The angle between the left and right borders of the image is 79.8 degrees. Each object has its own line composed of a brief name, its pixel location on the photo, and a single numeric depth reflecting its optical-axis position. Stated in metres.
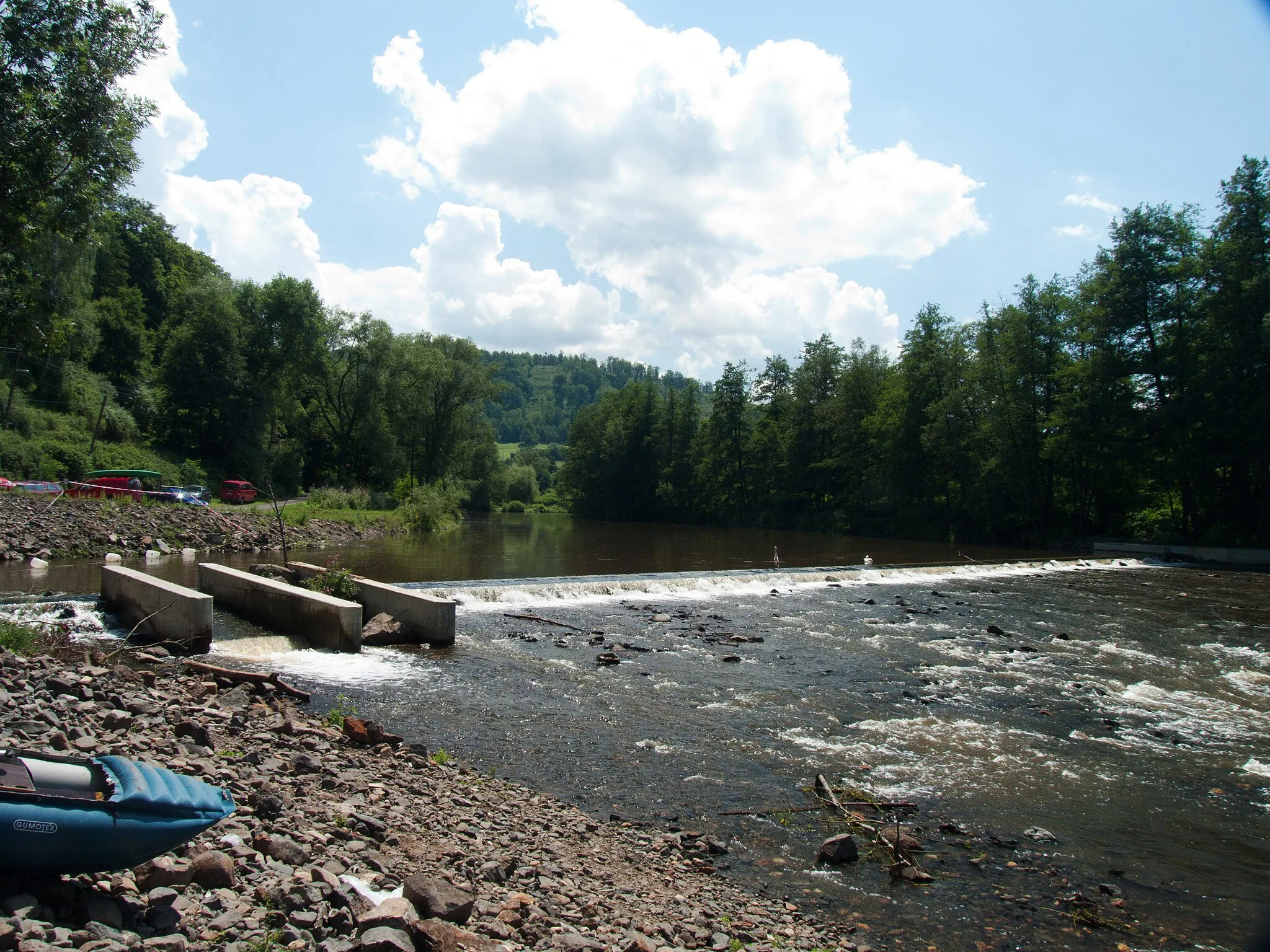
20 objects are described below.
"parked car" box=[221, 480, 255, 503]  45.97
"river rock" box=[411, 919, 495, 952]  4.49
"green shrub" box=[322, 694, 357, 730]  10.02
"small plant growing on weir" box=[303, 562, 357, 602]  18.83
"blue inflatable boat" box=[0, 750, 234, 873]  4.14
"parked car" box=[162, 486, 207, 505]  37.50
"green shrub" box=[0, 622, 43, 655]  10.76
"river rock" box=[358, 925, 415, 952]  4.18
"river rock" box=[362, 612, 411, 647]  16.00
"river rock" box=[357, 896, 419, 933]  4.51
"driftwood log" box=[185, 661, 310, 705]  11.40
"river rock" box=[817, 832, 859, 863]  7.24
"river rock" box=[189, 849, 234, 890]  4.66
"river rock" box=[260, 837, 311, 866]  5.25
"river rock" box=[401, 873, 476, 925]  4.93
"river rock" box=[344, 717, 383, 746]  9.26
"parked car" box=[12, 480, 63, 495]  33.28
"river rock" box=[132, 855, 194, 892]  4.53
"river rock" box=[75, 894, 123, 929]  4.07
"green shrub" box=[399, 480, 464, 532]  51.32
